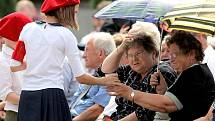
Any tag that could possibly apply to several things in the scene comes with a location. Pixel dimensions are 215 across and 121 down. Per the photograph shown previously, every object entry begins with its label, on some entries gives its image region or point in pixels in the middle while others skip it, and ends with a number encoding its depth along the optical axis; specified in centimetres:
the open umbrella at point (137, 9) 1006
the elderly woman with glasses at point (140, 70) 972
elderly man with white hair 1101
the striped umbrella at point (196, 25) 834
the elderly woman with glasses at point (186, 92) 875
